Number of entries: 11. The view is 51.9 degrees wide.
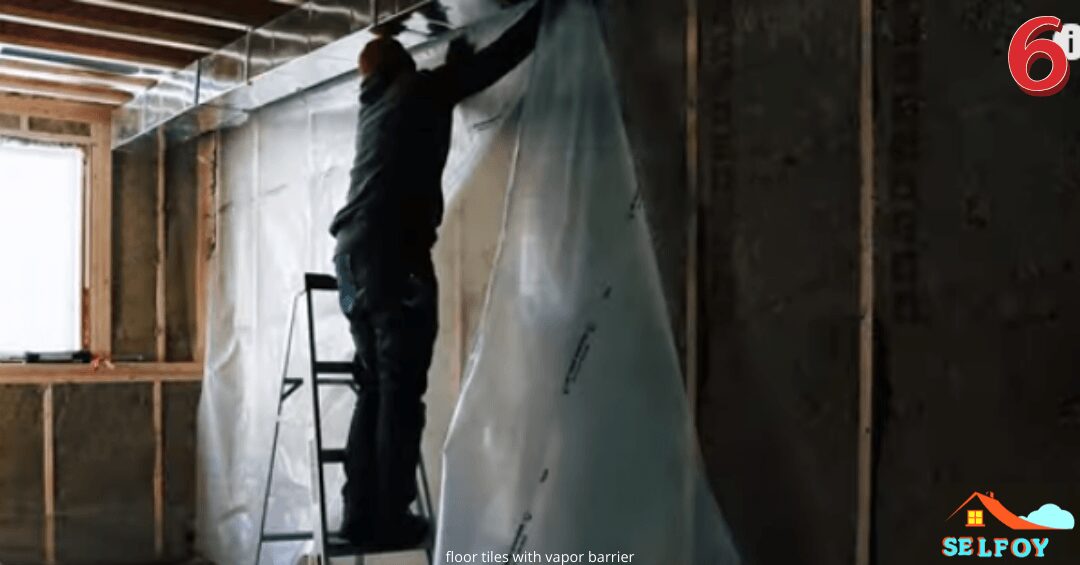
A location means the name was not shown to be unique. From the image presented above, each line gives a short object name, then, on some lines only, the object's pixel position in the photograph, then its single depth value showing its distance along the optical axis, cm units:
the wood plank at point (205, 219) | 543
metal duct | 337
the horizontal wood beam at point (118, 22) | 385
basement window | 520
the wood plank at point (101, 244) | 545
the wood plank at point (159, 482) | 549
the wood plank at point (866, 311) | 232
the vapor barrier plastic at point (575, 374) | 273
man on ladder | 335
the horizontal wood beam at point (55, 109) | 520
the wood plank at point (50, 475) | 520
